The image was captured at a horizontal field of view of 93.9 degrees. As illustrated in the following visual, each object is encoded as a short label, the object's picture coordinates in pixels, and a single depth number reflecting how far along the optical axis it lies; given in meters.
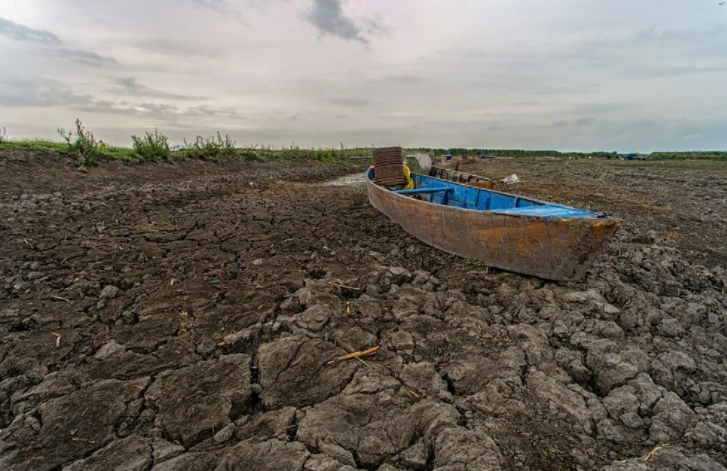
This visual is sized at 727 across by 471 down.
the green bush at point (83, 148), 10.04
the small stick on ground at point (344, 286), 3.81
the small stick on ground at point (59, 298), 3.39
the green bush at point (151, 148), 12.25
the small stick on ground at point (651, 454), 1.86
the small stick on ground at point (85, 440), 1.99
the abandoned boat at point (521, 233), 3.26
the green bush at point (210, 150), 14.78
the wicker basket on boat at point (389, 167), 9.30
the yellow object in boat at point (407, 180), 9.45
